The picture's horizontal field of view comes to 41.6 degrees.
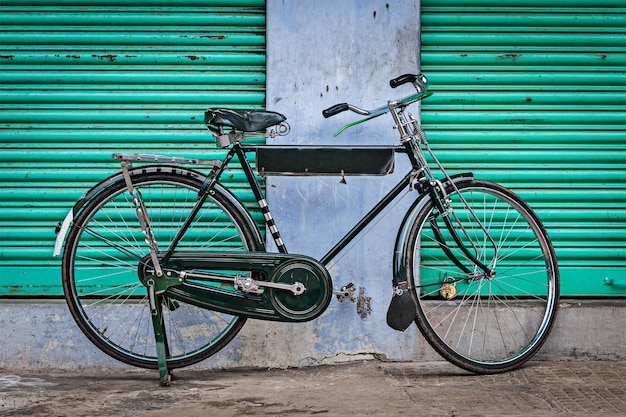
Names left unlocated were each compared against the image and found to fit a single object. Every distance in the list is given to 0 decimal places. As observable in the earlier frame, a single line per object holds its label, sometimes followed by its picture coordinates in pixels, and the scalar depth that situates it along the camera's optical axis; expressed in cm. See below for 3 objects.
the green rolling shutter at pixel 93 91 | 537
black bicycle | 474
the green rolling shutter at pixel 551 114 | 545
